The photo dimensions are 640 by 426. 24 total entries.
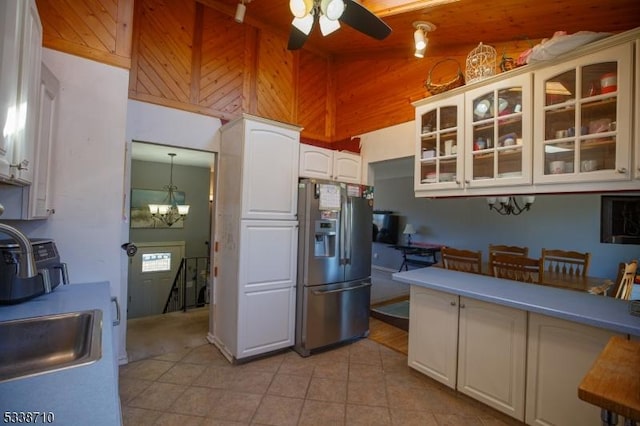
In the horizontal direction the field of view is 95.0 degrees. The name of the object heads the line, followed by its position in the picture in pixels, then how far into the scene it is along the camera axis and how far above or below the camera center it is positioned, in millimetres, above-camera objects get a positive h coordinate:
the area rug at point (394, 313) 3621 -1274
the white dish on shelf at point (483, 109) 2252 +884
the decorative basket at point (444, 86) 2424 +1153
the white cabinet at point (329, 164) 2973 +587
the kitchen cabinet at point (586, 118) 1651 +672
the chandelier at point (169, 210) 5738 +55
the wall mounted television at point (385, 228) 7746 -210
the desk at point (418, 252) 6812 -748
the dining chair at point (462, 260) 3141 -419
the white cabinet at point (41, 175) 1535 +196
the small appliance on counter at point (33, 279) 1411 -338
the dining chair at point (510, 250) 3534 -327
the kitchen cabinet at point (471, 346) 1843 -872
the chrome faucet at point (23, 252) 910 -141
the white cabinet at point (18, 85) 1050 +497
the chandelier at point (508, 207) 4260 +297
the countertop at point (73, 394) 682 -476
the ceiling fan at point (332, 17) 1707 +1282
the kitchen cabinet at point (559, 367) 1576 -807
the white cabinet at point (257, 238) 2580 -205
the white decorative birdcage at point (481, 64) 2307 +1279
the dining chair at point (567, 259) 3184 -384
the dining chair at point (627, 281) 2430 -469
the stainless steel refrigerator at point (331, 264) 2803 -463
